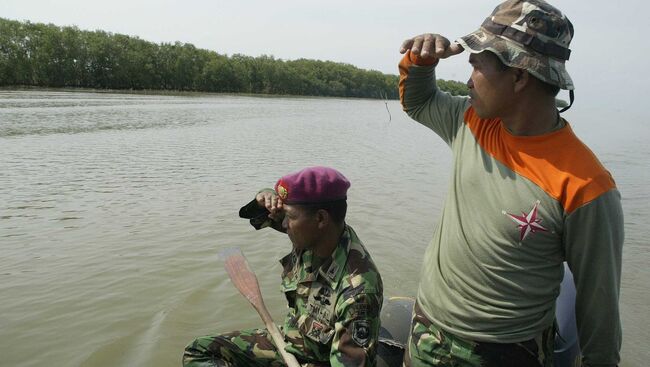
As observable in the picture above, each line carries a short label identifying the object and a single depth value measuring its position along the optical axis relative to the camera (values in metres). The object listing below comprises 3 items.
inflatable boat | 2.54
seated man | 2.31
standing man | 1.62
